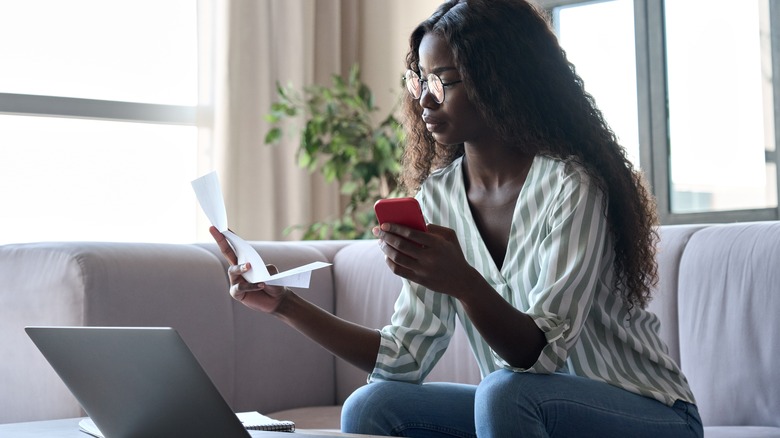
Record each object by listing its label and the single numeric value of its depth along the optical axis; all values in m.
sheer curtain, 4.12
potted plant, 3.69
